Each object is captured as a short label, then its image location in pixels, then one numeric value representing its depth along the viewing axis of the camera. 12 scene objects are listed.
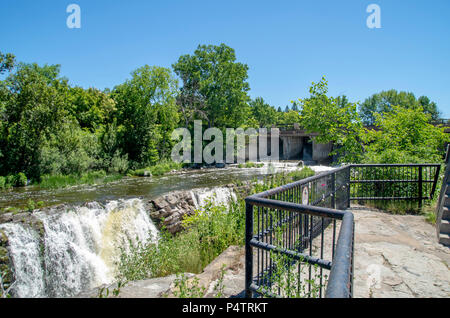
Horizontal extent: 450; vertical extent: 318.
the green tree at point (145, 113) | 26.73
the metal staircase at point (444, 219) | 4.74
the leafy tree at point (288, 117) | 86.75
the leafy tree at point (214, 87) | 34.12
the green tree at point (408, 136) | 9.76
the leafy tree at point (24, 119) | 17.06
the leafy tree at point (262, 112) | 75.75
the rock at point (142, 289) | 3.32
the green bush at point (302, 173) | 16.17
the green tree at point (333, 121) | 10.77
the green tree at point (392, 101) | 71.88
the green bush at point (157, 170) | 22.75
